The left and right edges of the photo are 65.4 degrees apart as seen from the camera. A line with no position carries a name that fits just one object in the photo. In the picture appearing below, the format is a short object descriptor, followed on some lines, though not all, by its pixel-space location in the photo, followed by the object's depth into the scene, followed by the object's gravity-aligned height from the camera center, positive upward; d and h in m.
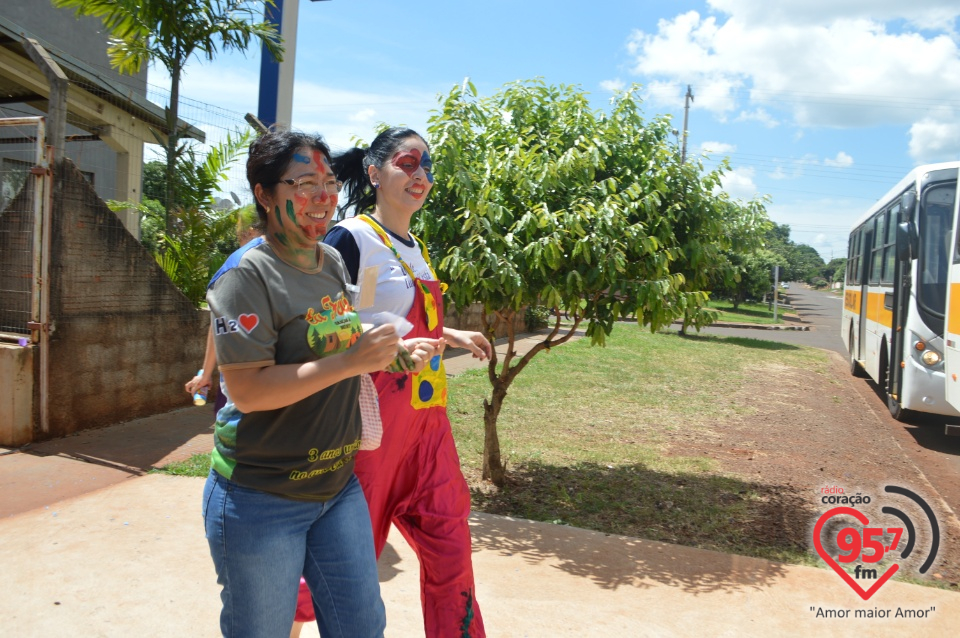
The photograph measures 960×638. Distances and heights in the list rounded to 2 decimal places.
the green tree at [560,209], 4.21 +0.49
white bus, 8.04 +0.21
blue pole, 6.64 +1.66
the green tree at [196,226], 7.68 +0.47
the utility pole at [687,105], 38.69 +10.06
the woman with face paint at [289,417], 1.71 -0.35
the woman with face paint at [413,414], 2.51 -0.46
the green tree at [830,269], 142.00 +7.03
